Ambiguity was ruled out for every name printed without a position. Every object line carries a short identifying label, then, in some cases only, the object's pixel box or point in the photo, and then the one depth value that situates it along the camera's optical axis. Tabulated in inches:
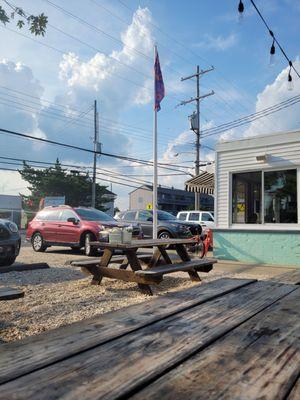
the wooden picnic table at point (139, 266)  259.8
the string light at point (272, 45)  326.3
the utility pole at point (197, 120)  1342.3
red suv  591.8
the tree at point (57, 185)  2051.9
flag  531.5
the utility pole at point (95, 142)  1689.8
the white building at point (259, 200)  470.9
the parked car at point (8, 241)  383.2
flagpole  500.8
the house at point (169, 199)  3230.8
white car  918.4
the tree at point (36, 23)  197.3
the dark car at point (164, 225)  712.4
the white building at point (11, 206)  1814.3
